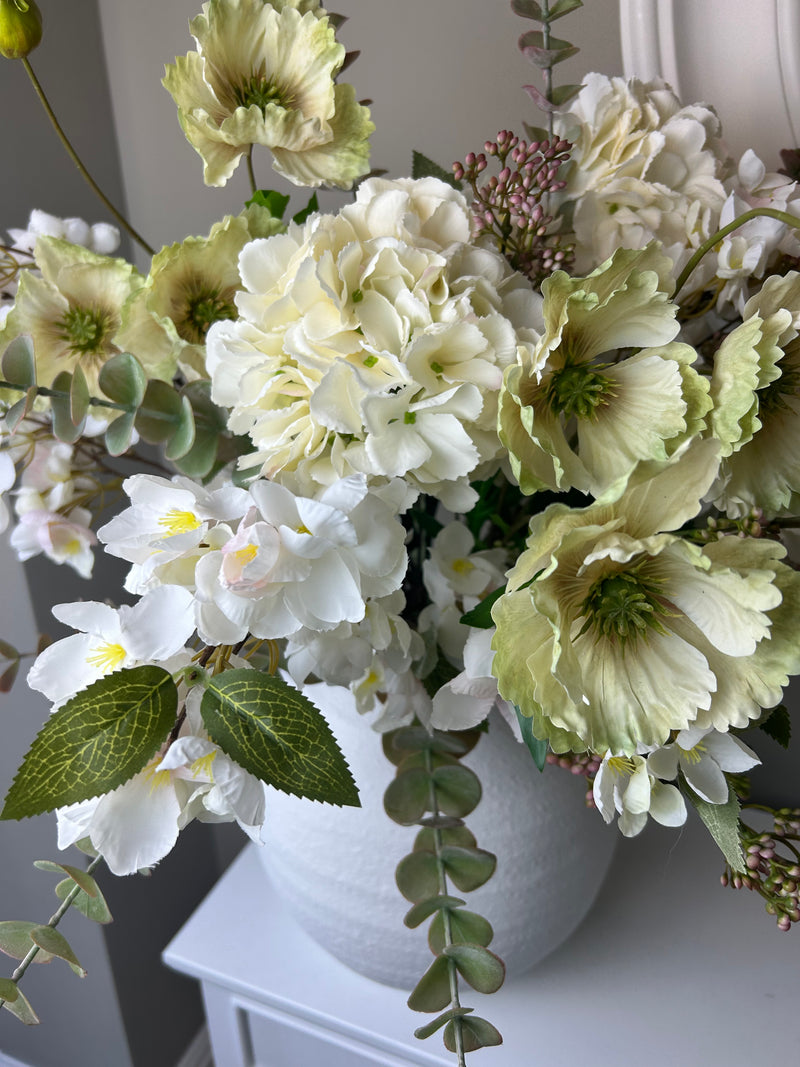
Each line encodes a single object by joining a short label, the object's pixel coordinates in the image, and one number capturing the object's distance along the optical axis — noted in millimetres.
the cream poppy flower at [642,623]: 310
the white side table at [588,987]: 606
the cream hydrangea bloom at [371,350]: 353
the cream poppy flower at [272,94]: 413
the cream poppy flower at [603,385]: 331
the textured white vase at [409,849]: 544
